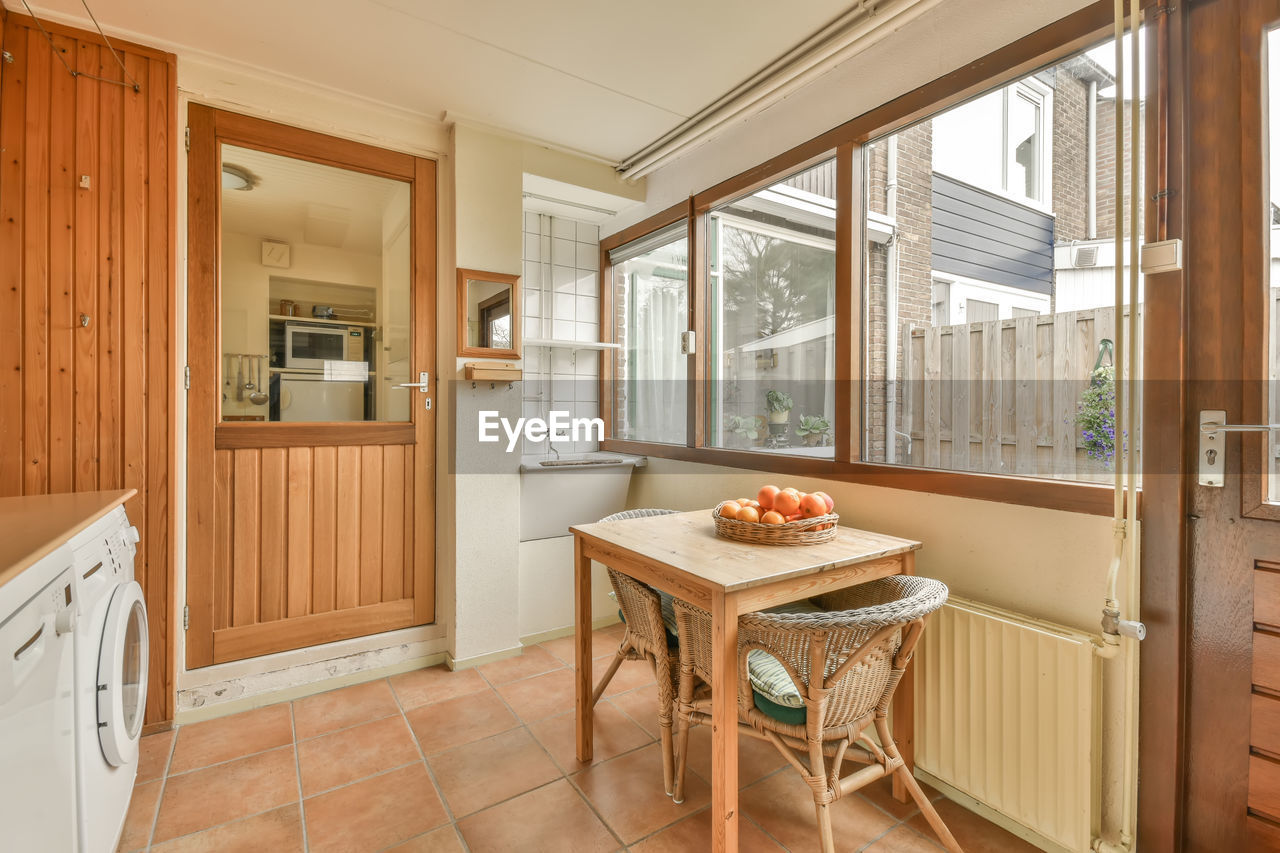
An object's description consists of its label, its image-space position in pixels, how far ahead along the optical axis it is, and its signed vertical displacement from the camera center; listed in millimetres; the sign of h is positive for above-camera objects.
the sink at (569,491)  3035 -370
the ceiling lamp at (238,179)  2449 +1047
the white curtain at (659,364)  3461 +370
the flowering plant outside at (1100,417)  1679 +24
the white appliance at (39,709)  956 -529
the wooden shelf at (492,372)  2762 +249
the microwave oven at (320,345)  2568 +354
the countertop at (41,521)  1096 -251
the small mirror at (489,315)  2846 +550
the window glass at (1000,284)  1760 +509
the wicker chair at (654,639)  1822 -715
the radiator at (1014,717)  1506 -833
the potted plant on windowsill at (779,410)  2820 +70
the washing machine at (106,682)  1305 -662
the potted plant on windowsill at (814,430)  2615 -27
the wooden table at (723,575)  1447 -430
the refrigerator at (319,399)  2572 +106
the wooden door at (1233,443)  1339 -42
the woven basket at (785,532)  1779 -339
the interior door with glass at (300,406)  2391 +73
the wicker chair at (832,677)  1386 -658
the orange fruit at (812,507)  1854 -268
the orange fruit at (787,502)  1859 -254
